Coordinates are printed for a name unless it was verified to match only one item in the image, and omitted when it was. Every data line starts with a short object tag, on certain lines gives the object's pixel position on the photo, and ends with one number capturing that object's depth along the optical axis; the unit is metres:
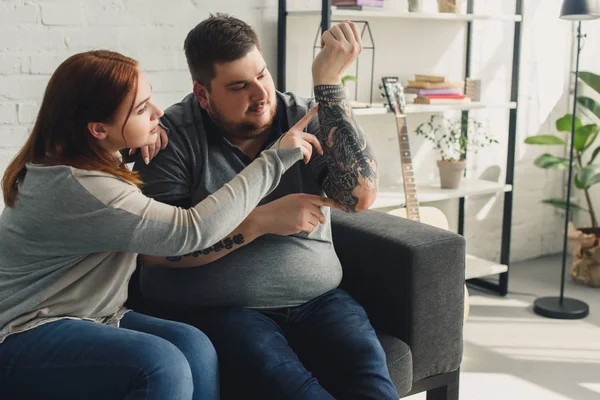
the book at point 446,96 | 3.16
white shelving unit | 2.91
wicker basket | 3.54
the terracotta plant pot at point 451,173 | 3.33
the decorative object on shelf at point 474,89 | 3.38
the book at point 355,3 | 2.81
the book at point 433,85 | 3.16
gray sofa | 1.92
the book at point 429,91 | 3.16
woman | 1.46
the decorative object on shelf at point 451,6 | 3.19
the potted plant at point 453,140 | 3.35
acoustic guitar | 2.93
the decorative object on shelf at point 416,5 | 3.04
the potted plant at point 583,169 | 3.57
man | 1.74
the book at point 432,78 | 3.19
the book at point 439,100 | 3.15
